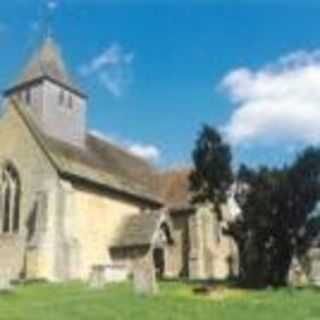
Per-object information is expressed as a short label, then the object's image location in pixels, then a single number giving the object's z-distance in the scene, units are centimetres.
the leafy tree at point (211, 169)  2957
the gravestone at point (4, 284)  1967
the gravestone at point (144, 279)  1879
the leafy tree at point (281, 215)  2397
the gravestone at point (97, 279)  2169
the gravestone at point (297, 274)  2562
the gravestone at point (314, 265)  2724
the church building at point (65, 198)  2895
